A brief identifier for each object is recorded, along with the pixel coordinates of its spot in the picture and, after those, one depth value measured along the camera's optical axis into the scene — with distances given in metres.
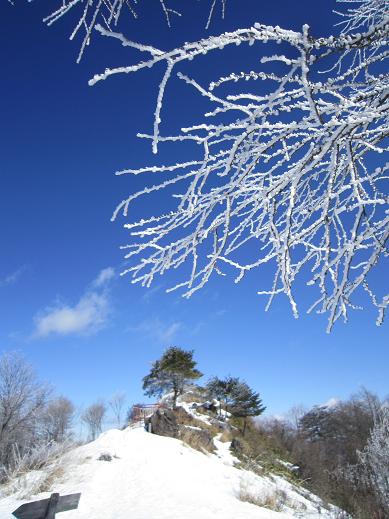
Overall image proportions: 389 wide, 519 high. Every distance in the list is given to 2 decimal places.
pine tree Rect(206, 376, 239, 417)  35.12
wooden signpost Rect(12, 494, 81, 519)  5.09
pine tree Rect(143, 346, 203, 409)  31.81
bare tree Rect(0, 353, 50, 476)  29.02
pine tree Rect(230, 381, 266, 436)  34.00
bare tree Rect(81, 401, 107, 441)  65.56
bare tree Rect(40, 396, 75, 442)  49.47
